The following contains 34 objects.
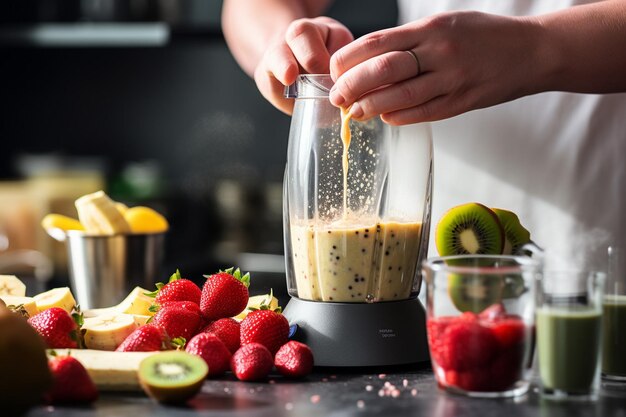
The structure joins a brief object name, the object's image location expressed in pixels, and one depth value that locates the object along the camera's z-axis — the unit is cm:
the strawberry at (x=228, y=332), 103
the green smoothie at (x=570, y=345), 90
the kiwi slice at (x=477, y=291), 91
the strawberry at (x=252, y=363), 97
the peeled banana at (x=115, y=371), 94
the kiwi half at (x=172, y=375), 90
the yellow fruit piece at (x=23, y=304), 106
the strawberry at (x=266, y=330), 102
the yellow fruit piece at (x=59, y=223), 143
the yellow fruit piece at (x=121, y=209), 145
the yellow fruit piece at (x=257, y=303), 112
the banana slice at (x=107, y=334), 101
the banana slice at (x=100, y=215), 142
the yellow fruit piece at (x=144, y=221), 147
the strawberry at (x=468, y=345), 90
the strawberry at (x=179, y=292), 108
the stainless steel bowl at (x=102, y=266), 142
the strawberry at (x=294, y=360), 99
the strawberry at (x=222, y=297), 105
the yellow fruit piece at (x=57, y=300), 109
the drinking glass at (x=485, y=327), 90
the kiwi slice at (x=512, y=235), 105
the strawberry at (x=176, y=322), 102
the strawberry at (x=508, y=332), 90
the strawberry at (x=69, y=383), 90
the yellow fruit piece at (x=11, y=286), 118
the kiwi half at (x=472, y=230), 103
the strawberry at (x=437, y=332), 91
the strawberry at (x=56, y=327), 98
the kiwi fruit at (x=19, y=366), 83
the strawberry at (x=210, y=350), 98
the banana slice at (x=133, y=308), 110
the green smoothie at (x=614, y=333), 97
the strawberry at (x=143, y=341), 98
